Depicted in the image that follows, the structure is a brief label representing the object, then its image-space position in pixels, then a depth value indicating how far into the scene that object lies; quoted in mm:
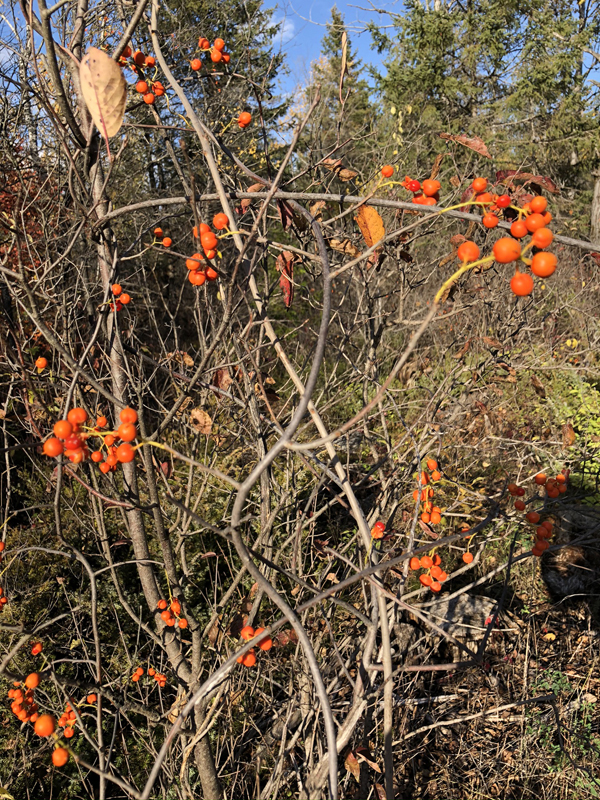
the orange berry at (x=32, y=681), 332
